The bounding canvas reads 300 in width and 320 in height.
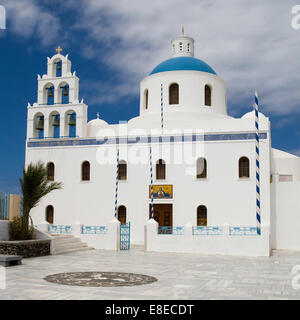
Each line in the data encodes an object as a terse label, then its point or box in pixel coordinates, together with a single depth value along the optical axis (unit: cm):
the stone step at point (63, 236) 1577
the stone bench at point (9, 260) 1052
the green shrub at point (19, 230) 1327
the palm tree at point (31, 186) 1408
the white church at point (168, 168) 1750
